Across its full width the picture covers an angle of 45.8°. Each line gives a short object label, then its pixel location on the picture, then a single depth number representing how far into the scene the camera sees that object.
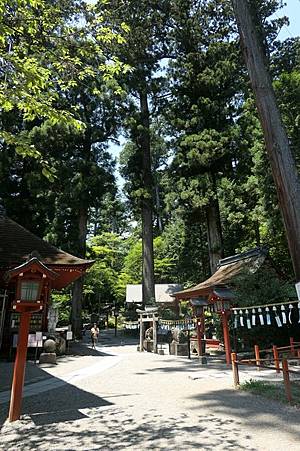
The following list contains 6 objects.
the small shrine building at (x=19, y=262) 10.36
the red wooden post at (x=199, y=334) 12.35
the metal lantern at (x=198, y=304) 12.56
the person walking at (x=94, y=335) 17.31
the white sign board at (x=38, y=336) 10.54
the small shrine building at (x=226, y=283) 10.22
